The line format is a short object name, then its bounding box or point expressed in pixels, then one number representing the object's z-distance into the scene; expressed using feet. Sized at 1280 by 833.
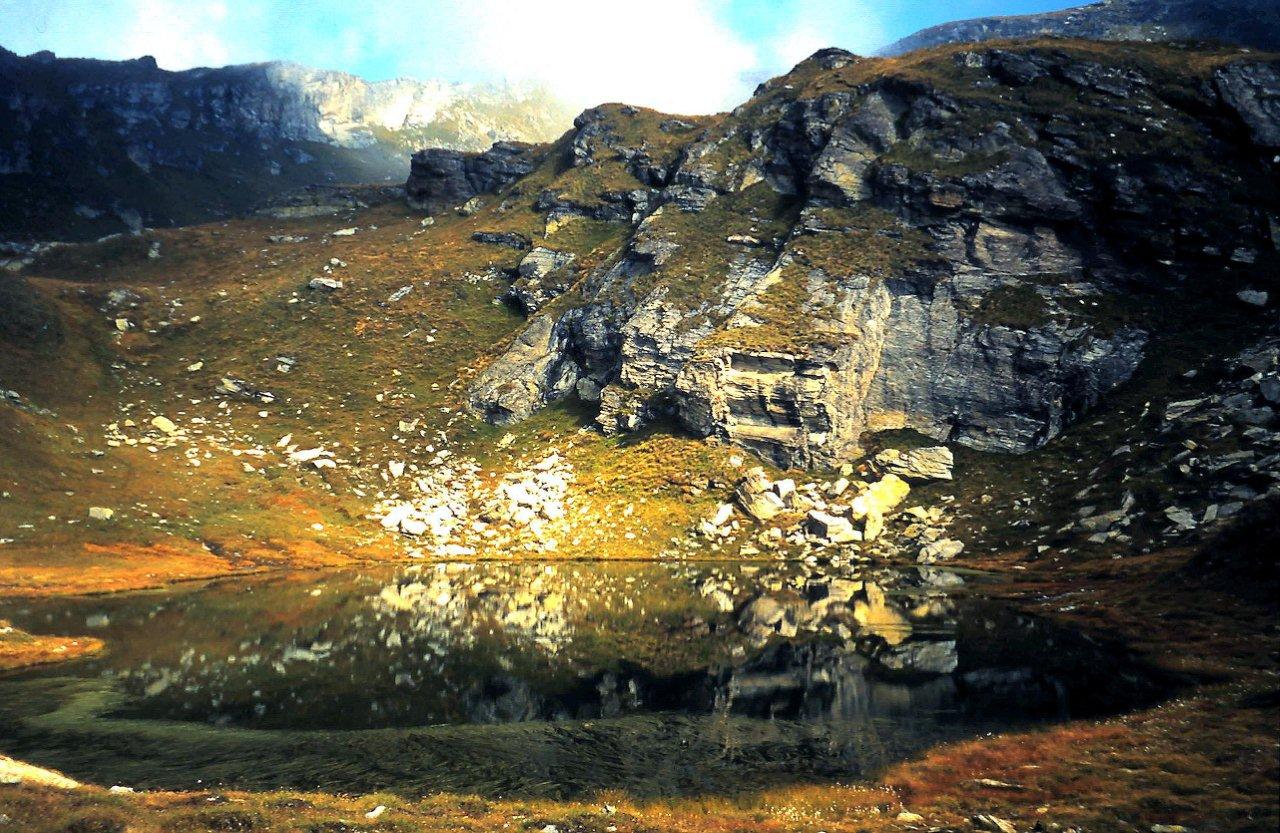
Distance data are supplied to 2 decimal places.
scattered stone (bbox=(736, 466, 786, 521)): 247.50
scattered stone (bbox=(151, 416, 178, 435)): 274.98
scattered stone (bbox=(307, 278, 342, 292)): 388.98
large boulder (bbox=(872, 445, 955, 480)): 254.88
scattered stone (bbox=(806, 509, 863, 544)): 228.22
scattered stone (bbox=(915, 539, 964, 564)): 209.36
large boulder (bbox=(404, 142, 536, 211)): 524.11
